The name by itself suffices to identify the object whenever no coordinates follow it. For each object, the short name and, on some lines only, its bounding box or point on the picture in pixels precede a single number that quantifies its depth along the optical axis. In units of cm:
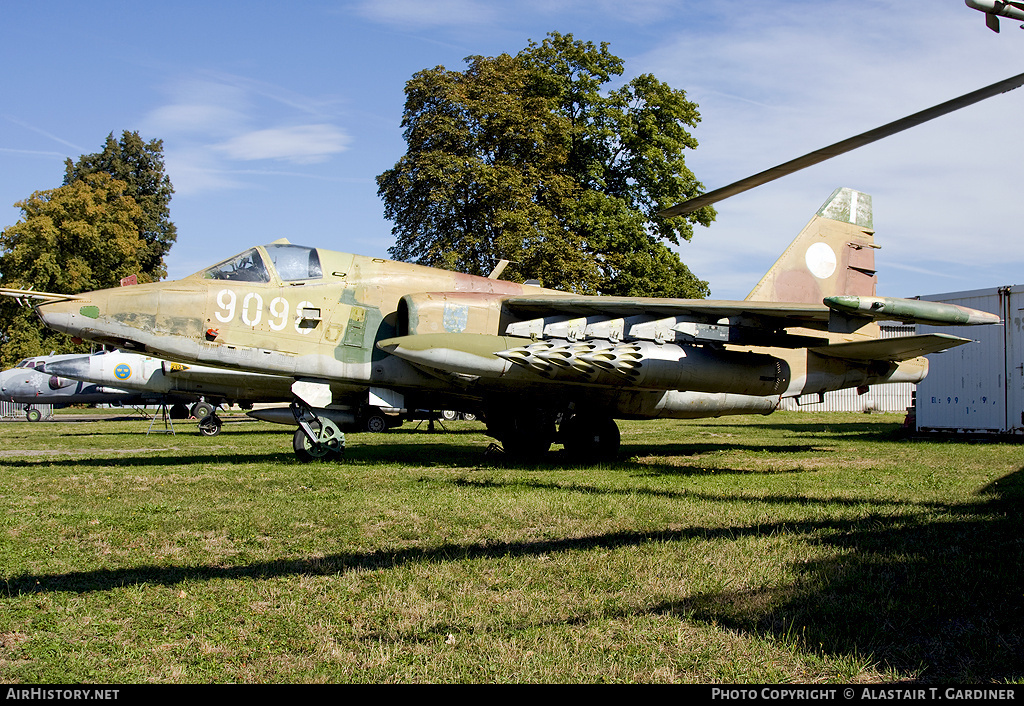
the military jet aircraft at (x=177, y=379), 2262
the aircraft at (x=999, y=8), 381
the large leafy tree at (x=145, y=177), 5462
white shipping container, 1933
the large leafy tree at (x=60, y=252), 3941
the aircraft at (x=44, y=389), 3177
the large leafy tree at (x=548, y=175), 2809
